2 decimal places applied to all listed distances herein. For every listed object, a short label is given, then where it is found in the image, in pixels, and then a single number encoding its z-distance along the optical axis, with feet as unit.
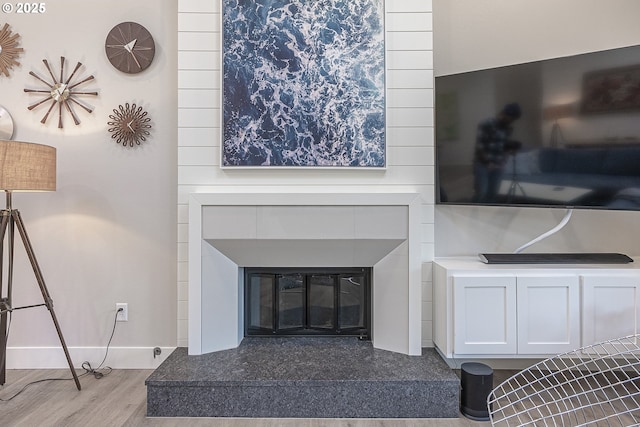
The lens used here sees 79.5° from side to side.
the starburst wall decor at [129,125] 8.21
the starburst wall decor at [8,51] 8.19
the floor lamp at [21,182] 6.63
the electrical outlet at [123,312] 8.34
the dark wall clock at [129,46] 8.18
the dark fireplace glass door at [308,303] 8.39
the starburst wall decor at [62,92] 8.23
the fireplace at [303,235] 7.58
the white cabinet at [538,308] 6.92
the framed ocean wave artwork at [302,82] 7.80
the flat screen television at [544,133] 6.78
